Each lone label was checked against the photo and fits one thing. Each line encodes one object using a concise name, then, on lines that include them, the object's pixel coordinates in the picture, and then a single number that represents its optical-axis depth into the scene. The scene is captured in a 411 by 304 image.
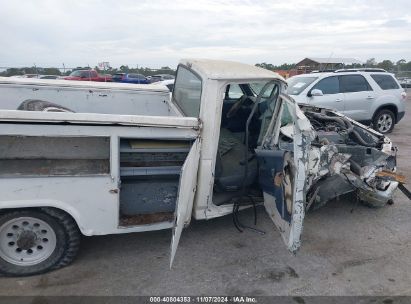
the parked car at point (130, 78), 20.67
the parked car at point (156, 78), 22.80
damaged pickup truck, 3.08
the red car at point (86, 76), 20.52
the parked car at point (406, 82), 29.76
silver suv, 8.90
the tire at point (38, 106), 3.64
